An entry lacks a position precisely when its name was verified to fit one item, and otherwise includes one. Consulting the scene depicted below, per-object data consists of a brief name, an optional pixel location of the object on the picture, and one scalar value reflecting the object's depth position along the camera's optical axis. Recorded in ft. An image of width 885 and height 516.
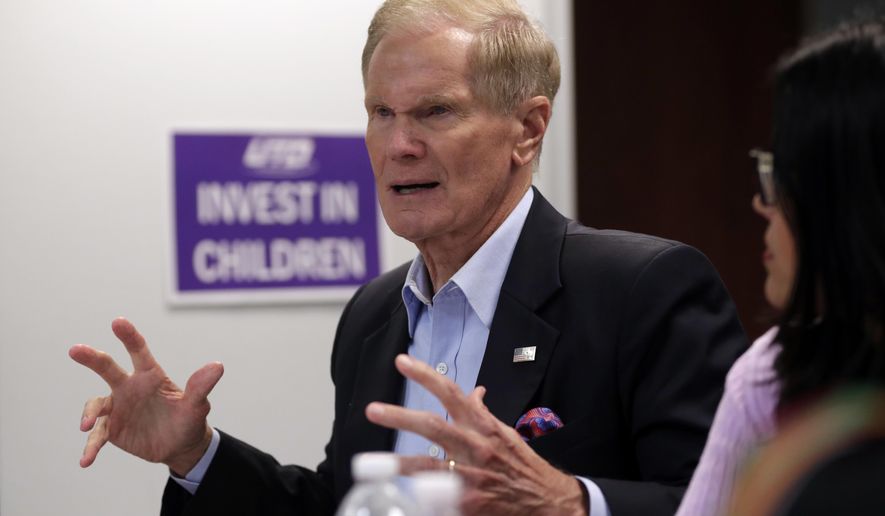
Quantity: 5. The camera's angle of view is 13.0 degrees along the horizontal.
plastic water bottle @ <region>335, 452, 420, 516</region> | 10.78
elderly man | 12.04
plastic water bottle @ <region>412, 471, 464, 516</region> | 10.76
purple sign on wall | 13.84
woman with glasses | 10.86
